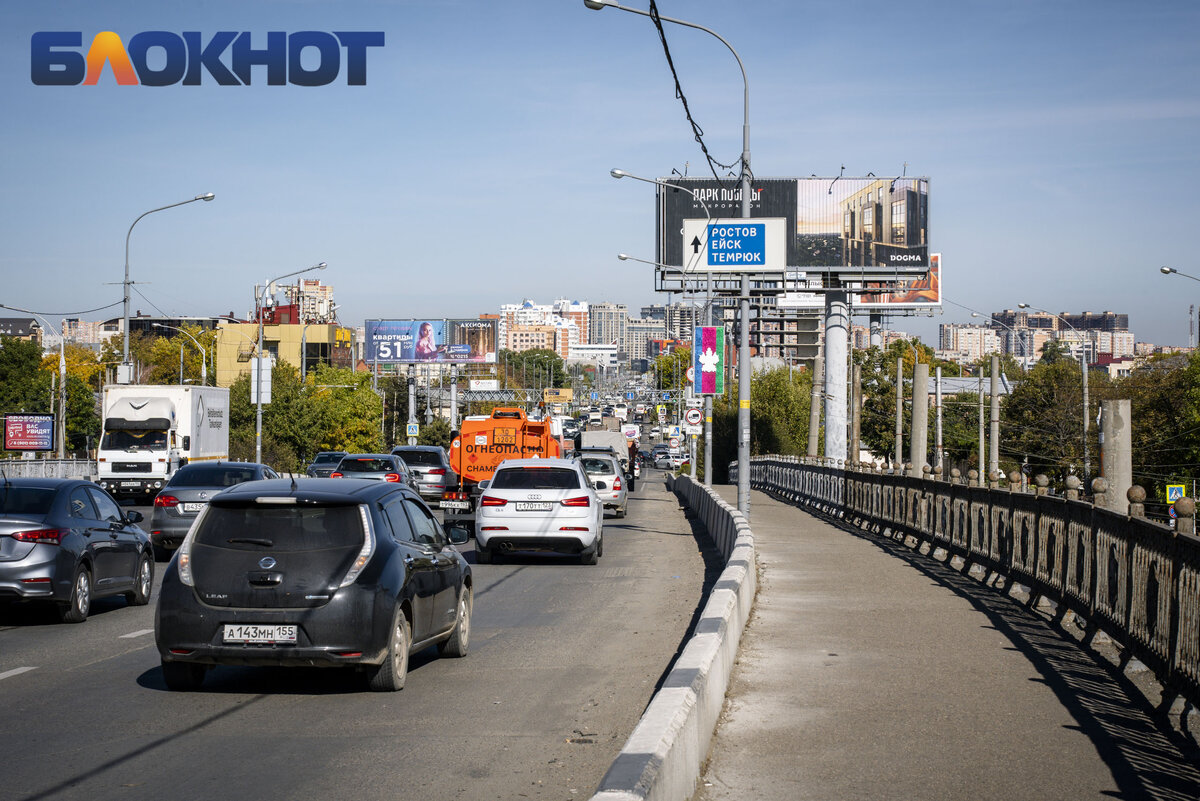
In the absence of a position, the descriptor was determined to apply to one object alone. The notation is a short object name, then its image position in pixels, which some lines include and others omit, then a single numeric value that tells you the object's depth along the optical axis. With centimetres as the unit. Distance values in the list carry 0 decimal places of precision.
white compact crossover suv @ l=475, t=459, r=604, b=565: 2005
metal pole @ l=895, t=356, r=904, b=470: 5579
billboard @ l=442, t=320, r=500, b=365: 10138
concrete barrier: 518
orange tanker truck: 3178
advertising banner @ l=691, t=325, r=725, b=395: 4381
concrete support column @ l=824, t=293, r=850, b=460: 5350
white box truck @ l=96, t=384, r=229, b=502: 3747
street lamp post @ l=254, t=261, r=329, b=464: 4259
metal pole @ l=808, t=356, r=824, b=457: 6025
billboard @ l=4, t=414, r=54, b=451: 5147
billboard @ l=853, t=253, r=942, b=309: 6594
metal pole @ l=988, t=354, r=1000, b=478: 4247
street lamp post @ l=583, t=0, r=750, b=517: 2444
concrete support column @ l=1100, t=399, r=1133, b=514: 1462
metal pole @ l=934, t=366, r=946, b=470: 5986
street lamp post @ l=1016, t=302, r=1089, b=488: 3890
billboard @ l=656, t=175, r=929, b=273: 5847
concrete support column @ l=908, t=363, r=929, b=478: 3759
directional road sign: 2466
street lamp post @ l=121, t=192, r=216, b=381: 4138
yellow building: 12506
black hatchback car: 884
